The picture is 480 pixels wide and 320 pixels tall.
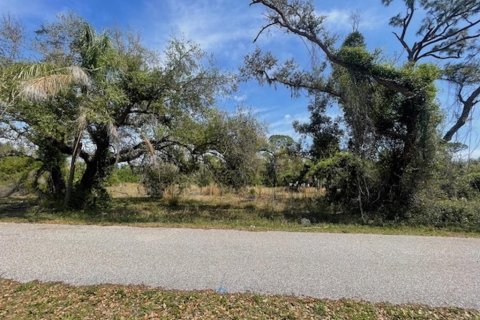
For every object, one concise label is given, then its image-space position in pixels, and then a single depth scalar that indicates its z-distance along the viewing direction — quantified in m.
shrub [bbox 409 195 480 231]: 8.96
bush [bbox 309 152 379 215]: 10.86
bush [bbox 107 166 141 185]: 13.13
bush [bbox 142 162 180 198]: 12.18
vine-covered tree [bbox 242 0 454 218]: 9.93
